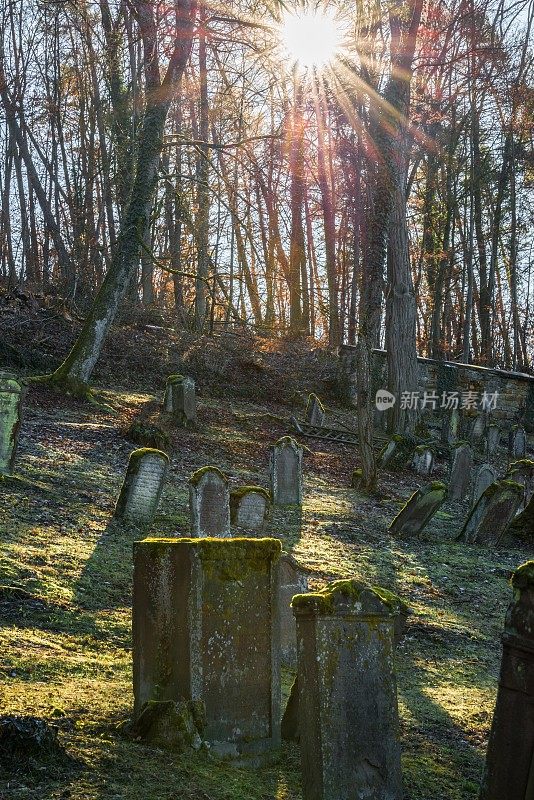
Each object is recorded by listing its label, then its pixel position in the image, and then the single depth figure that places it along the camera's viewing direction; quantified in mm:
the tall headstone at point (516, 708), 3955
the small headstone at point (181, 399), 18656
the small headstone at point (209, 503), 9977
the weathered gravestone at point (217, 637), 4949
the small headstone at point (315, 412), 21500
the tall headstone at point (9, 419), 11164
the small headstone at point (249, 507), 10664
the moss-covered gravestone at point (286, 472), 13430
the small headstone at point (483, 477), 15133
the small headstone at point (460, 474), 16386
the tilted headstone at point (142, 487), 10789
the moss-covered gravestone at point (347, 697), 4324
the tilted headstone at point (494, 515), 12977
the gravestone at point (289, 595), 6746
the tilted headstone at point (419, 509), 12562
